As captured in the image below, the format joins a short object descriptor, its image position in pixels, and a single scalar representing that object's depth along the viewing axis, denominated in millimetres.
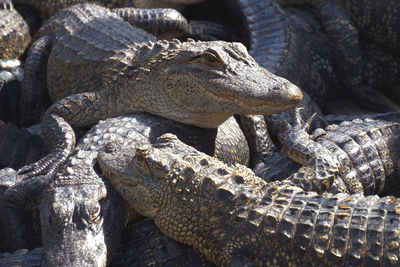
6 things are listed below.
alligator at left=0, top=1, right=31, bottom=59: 7699
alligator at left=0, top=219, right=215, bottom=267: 4668
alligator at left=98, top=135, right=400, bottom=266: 4090
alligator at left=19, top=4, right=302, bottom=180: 5371
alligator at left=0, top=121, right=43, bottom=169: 6262
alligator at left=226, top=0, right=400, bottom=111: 7668
